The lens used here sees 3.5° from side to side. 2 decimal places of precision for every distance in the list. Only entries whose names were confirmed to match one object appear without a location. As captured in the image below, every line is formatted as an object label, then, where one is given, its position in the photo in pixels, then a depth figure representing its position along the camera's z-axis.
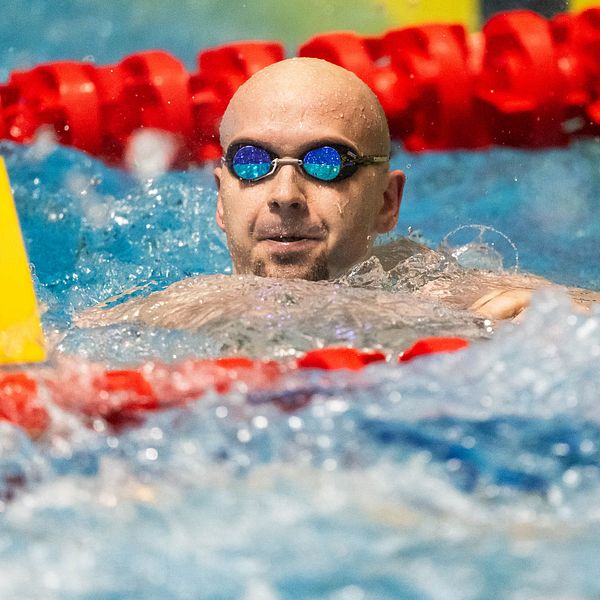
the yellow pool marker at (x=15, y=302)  8.87
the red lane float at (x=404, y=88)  9.59
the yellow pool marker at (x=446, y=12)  9.96
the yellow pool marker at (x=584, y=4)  9.89
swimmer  9.08
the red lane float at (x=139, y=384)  8.74
